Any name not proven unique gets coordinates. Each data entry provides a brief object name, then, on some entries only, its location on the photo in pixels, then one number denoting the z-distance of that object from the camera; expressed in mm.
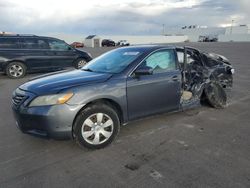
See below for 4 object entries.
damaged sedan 2701
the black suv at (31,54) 8005
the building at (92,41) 41548
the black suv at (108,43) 38319
